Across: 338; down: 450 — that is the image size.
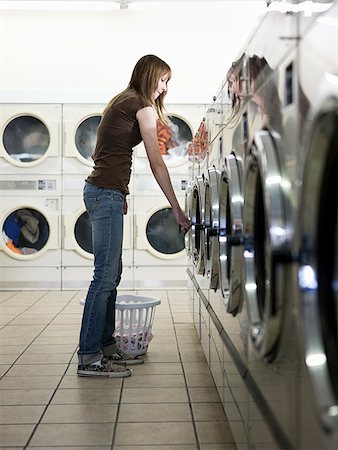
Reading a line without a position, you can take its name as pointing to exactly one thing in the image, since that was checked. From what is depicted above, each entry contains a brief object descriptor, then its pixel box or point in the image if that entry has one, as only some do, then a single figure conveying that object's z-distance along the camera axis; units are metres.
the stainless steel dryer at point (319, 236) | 0.94
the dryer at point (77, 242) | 5.79
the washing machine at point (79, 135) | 5.79
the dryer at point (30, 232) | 5.79
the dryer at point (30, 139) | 5.78
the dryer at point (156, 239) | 5.80
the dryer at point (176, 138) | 5.83
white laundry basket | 3.27
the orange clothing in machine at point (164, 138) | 5.87
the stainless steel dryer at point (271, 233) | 1.14
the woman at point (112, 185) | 2.88
